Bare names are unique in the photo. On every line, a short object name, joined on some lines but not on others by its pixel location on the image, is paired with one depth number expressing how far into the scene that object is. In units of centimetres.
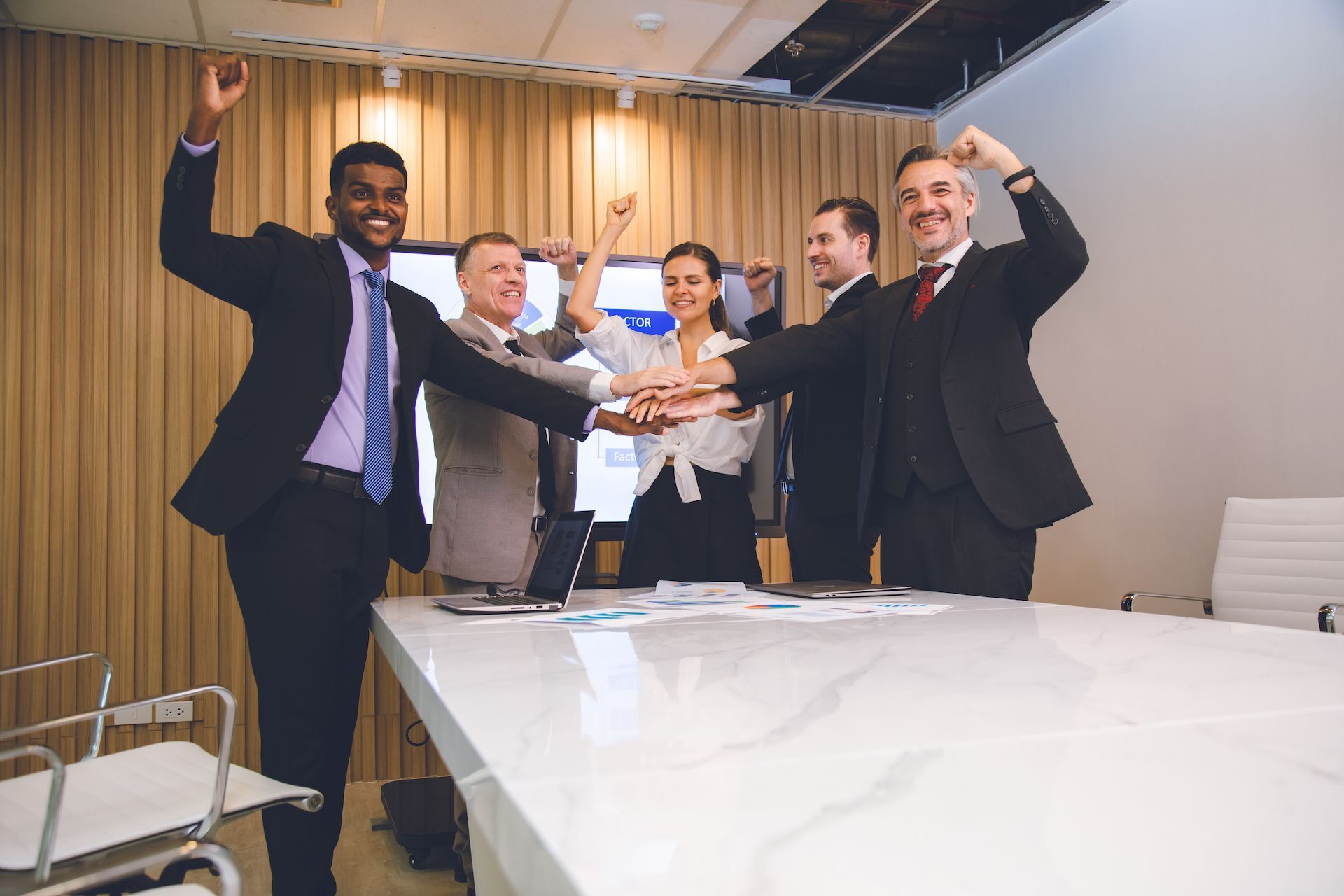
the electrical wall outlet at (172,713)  394
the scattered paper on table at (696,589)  231
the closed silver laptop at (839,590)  210
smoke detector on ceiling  407
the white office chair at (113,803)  127
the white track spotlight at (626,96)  467
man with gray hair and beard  219
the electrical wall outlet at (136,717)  390
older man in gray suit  266
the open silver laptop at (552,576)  197
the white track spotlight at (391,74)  431
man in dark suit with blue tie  200
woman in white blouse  307
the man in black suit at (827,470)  288
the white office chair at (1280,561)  305
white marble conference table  51
